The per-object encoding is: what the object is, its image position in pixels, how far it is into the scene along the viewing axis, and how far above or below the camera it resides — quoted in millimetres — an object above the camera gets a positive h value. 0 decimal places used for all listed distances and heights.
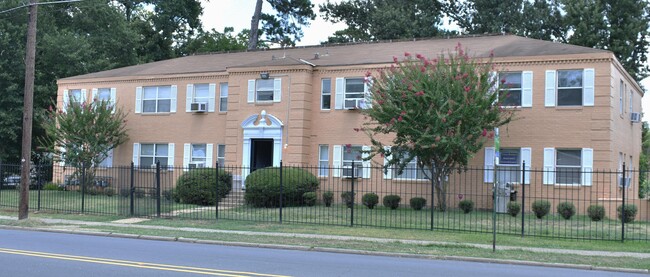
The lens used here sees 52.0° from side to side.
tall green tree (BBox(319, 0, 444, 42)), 45375 +10426
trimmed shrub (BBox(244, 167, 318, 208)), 24500 -1011
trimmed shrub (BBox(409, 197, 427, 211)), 24766 -1438
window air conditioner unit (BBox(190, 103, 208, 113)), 31984 +2461
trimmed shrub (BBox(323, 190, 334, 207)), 25812 -1427
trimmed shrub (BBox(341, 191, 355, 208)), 23638 -1349
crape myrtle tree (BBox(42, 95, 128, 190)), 31750 +1152
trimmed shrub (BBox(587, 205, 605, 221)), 20844 -1388
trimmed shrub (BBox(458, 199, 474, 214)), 23203 -1439
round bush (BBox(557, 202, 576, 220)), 21020 -1361
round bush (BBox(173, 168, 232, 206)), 26250 -1144
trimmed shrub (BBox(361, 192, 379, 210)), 25338 -1396
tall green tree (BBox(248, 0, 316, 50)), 53750 +11384
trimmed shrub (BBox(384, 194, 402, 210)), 25041 -1419
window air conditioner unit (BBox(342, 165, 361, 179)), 27900 -478
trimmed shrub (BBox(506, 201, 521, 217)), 21680 -1375
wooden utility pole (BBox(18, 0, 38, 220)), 21562 +590
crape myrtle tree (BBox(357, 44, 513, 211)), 22453 +1891
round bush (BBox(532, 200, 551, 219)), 21680 -1372
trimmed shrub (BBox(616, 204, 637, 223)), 20578 -1358
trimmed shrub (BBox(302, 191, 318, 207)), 24847 -1395
